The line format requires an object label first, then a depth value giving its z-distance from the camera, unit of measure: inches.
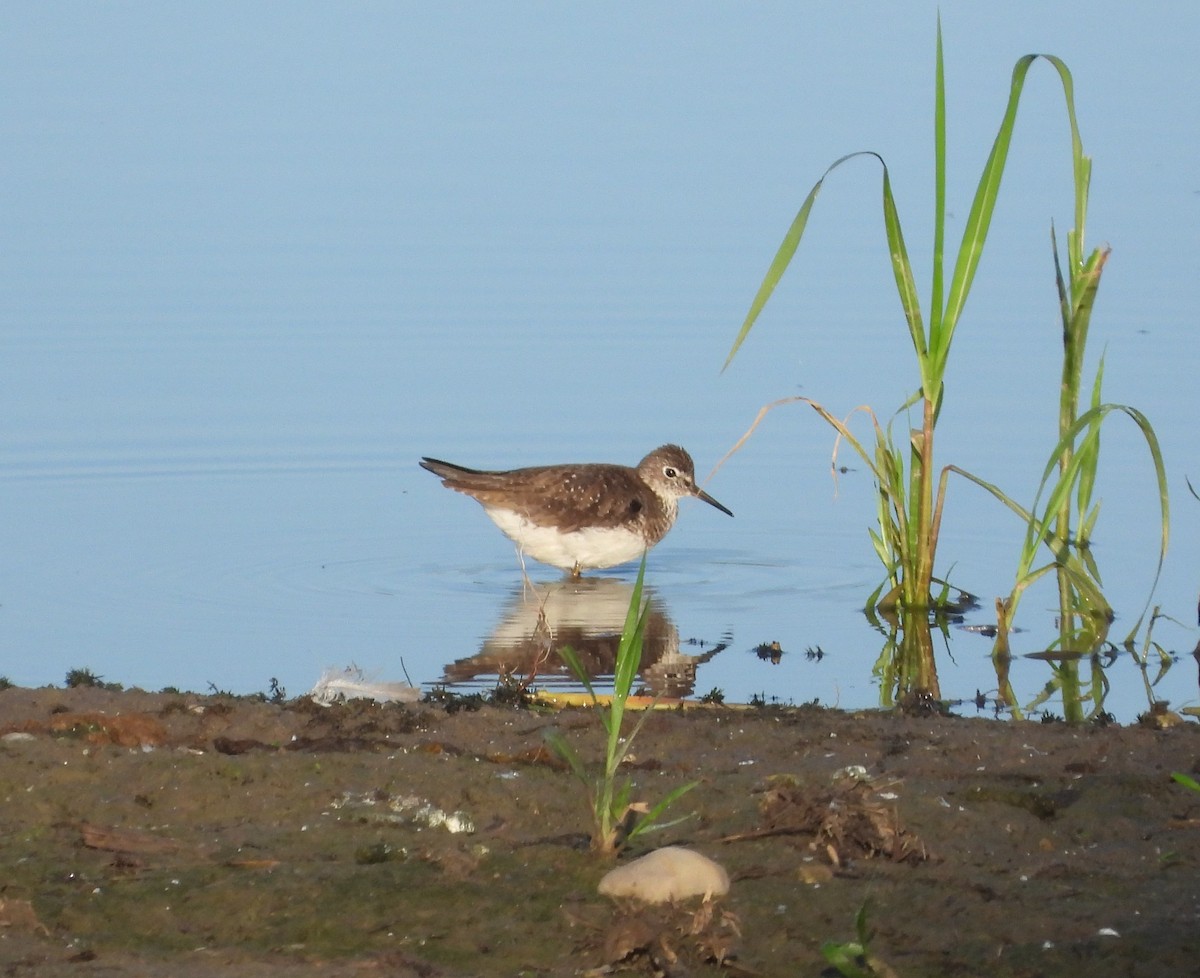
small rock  326.0
